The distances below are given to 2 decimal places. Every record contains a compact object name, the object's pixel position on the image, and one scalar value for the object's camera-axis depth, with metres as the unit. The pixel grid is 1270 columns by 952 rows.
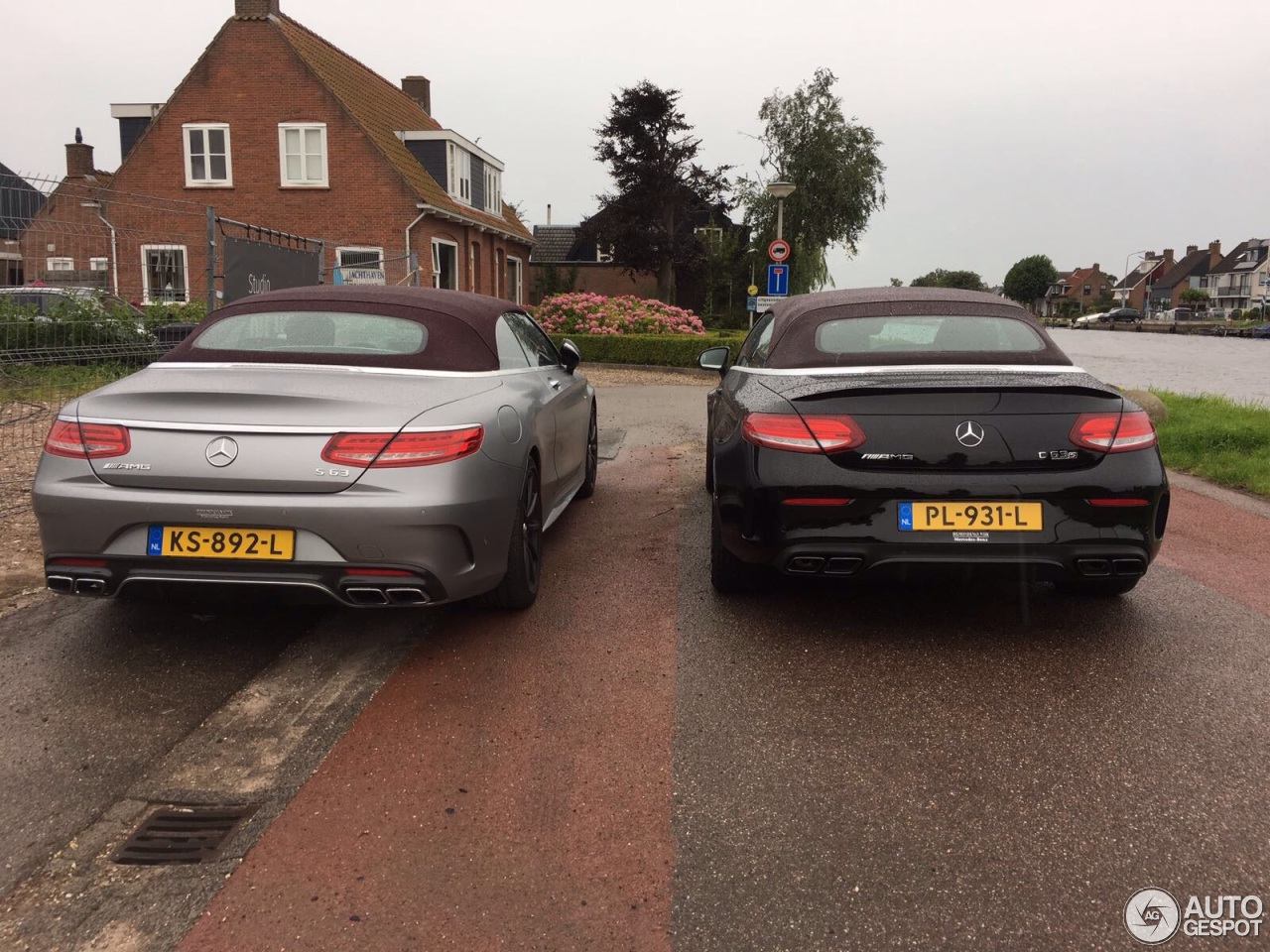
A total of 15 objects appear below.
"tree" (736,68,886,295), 44.91
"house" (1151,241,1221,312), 118.81
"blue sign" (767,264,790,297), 20.98
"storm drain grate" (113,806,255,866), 2.46
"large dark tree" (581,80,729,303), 39.75
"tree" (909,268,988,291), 136.88
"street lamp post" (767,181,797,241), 25.79
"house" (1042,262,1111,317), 140.12
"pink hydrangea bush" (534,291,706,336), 22.72
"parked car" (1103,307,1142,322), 91.19
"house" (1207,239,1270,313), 104.62
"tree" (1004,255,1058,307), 136.38
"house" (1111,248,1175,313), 128.68
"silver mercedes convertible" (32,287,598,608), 3.37
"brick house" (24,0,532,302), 25.86
